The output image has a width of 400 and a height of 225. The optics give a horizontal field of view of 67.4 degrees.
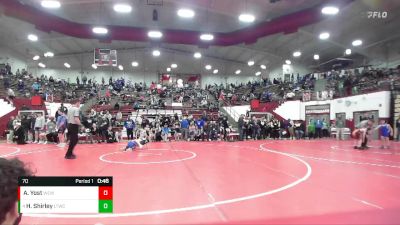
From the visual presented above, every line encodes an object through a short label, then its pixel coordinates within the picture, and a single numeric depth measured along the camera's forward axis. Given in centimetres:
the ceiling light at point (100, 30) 1788
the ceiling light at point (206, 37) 1936
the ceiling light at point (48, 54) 2971
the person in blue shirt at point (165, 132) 1752
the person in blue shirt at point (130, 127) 1691
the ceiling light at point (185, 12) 1543
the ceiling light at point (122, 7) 1466
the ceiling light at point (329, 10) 1454
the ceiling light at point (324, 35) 2222
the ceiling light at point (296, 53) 2905
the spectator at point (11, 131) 1612
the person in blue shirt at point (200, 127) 1811
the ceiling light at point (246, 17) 1552
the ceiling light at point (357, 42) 2488
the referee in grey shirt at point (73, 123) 813
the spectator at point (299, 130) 2022
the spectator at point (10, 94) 2060
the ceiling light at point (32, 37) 2439
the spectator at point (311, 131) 2053
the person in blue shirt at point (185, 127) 1814
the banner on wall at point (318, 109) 2309
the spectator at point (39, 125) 1560
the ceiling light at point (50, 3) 1356
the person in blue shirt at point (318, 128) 2061
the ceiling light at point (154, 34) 1870
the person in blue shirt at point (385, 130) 1213
